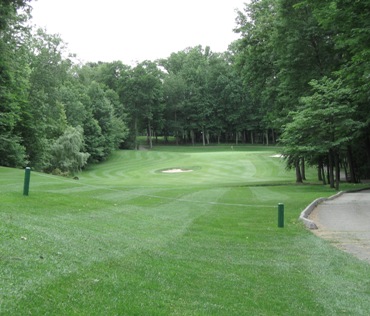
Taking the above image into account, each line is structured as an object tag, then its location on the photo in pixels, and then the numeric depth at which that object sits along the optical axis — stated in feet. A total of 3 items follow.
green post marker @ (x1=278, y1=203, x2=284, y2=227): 43.39
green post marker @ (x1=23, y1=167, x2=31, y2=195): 42.40
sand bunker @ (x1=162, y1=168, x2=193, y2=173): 167.25
